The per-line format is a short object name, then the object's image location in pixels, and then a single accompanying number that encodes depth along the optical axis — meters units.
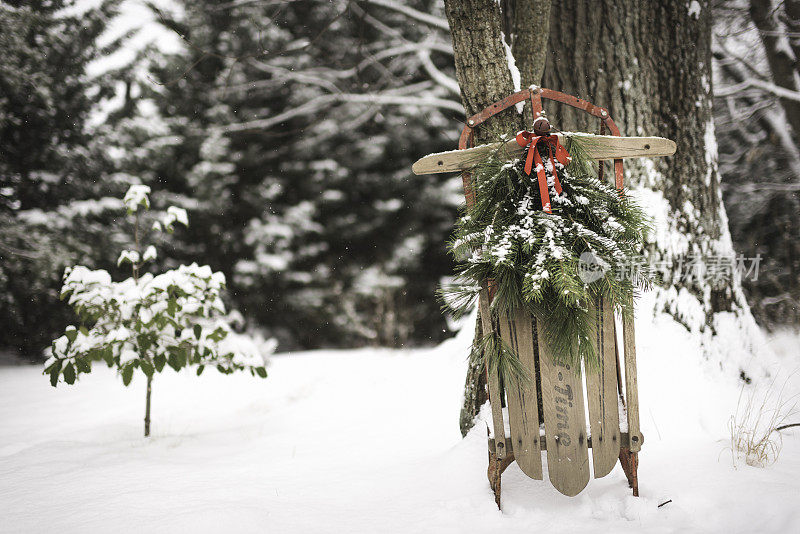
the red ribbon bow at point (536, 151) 1.75
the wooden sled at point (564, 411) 1.75
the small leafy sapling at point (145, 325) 2.48
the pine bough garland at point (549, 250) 1.64
